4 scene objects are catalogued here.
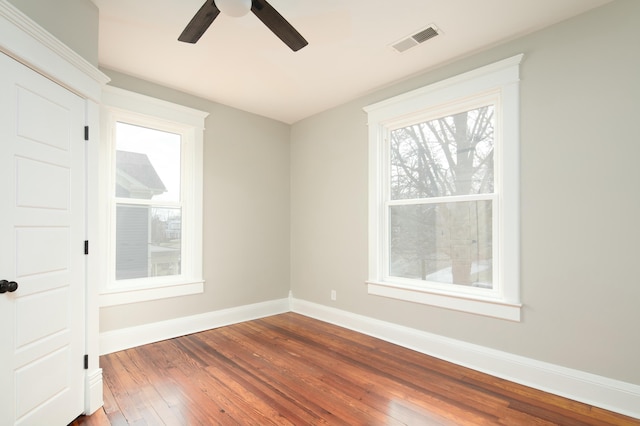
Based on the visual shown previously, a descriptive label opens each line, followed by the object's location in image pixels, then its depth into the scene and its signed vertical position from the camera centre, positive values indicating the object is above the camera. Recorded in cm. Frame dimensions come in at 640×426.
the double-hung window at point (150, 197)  332 +20
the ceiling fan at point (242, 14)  182 +120
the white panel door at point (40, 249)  165 -20
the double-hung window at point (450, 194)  275 +21
